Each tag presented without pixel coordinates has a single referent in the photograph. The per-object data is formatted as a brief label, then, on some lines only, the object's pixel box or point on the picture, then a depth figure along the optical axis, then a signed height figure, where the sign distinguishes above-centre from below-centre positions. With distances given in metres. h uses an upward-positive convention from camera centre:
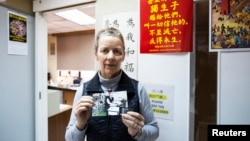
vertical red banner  1.37 +0.30
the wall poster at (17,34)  1.93 +0.32
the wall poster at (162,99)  1.45 -0.25
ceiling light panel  3.45 +0.93
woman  0.87 -0.18
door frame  2.19 -0.11
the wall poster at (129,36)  1.60 +0.24
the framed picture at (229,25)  1.22 +0.26
